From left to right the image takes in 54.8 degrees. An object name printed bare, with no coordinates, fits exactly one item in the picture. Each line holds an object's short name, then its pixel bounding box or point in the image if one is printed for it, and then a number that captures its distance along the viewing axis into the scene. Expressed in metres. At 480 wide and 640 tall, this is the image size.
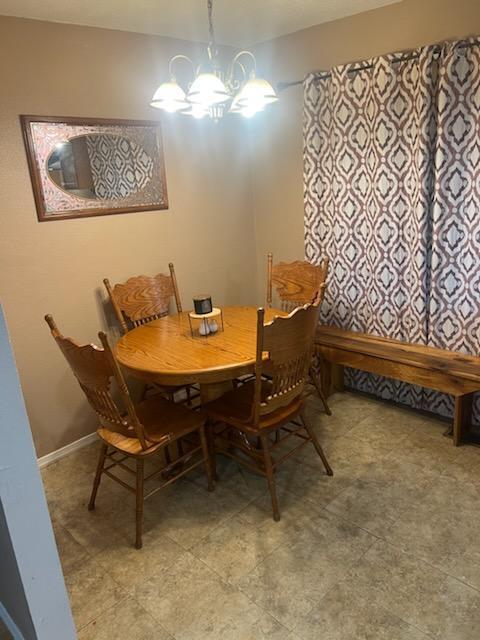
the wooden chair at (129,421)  1.87
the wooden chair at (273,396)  2.00
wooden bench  2.55
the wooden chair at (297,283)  3.04
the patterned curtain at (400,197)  2.48
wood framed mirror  2.52
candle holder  2.47
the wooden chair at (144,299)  2.89
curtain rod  2.35
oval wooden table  2.09
